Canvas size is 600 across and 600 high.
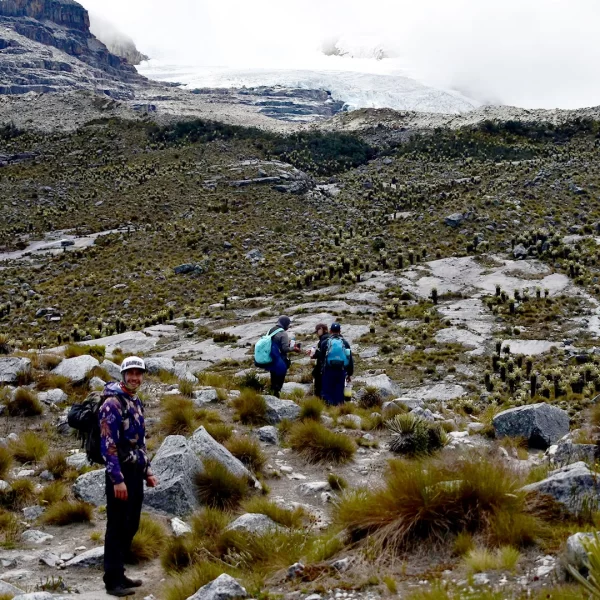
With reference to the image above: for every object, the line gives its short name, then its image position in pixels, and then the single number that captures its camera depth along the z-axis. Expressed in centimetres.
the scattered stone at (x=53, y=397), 1114
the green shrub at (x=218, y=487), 716
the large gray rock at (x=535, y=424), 999
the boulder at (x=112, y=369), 1260
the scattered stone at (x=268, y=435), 990
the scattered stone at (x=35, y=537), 645
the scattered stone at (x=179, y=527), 641
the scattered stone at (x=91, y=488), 744
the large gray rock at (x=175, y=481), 709
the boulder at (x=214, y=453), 754
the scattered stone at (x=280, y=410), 1090
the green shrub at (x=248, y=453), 853
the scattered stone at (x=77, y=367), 1240
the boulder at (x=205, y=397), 1186
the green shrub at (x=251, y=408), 1076
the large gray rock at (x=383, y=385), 1369
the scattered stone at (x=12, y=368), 1230
